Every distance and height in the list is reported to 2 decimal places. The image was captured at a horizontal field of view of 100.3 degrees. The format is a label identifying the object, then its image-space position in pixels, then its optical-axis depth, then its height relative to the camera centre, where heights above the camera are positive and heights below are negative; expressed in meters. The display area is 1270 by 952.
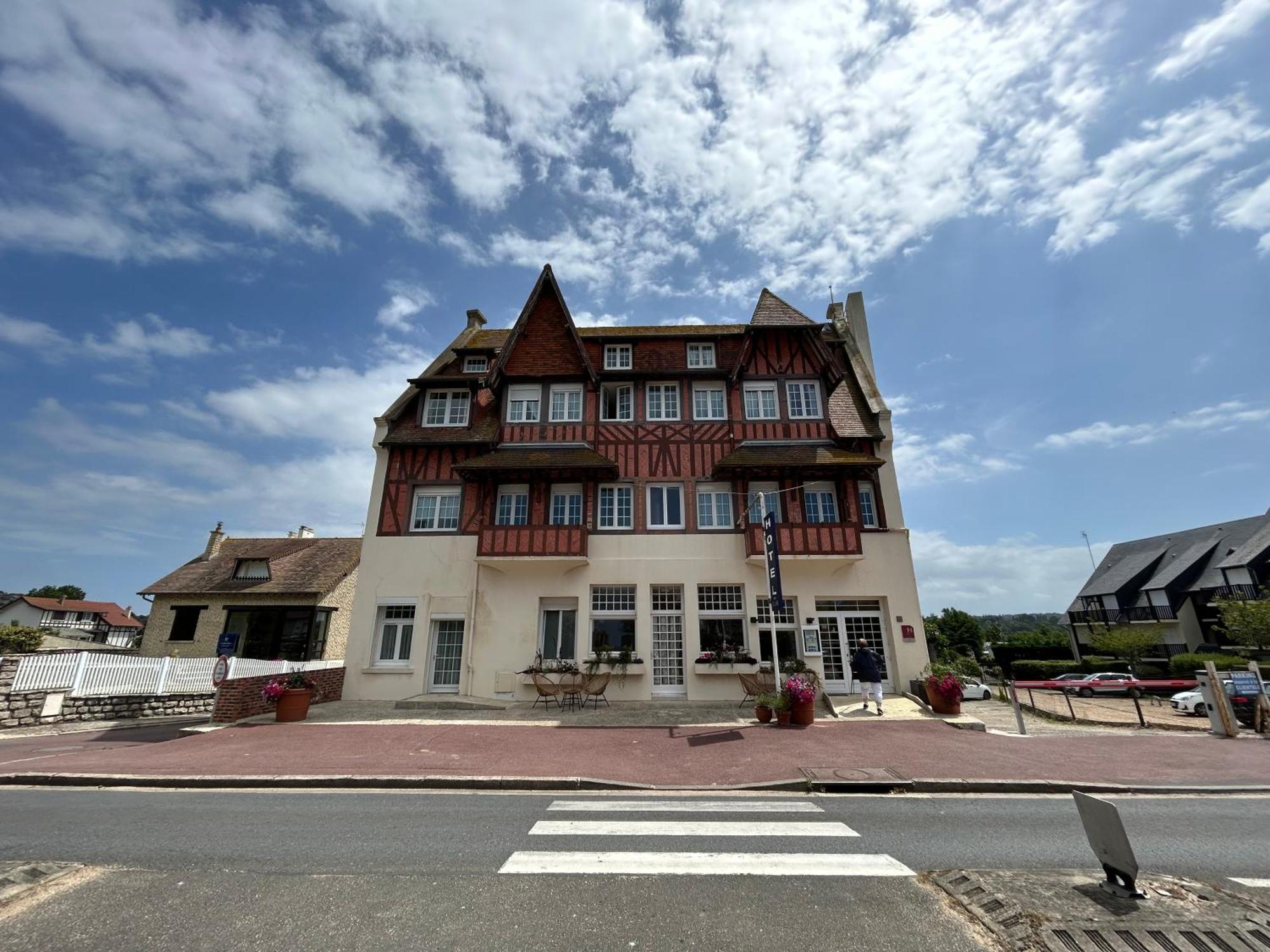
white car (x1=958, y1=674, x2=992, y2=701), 25.45 -2.28
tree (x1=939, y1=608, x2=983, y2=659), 53.22 +1.04
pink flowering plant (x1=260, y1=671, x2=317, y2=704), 13.22 -0.97
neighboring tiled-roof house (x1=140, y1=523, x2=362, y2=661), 23.77 +1.72
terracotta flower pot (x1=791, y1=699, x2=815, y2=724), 12.06 -1.51
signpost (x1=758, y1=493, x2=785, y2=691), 13.22 +1.85
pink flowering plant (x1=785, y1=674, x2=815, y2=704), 12.07 -1.04
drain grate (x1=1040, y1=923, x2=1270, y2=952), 3.23 -1.78
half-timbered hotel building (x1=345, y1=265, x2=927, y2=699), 16.56 +4.00
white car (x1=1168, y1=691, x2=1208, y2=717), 20.64 -2.34
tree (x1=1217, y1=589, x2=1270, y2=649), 28.48 +0.93
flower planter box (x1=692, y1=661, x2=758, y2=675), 15.82 -0.73
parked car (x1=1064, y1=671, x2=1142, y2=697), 27.02 -1.92
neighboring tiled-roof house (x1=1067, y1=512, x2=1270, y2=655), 36.72 +4.41
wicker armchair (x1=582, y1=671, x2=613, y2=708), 14.88 -1.21
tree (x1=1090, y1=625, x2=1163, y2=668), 34.31 -0.08
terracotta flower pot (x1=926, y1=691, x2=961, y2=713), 13.47 -1.51
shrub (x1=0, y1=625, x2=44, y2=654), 18.34 +0.26
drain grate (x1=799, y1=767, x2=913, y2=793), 7.41 -1.87
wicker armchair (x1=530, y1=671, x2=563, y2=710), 14.73 -1.23
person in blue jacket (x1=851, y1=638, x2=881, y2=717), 13.60 -0.74
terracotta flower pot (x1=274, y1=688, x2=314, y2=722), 12.98 -1.40
